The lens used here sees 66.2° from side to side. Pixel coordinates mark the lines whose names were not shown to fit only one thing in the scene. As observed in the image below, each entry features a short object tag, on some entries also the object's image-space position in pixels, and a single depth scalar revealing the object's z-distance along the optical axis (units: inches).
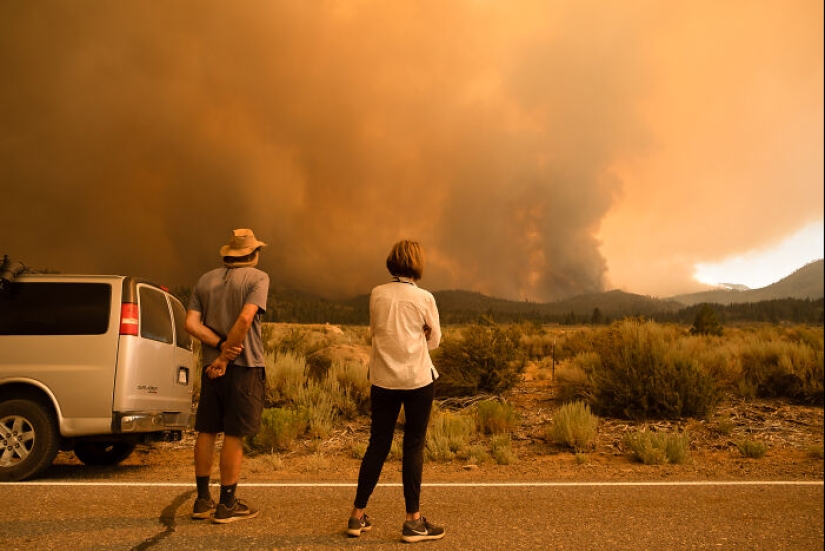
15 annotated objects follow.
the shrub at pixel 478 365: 588.7
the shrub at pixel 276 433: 390.3
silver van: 277.3
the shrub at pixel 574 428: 396.2
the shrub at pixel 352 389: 484.4
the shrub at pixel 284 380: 497.4
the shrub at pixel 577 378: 534.0
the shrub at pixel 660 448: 345.1
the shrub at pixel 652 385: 468.8
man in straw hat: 201.9
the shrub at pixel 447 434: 371.9
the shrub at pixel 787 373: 525.3
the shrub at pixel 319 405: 421.1
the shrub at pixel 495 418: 443.8
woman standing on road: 181.5
